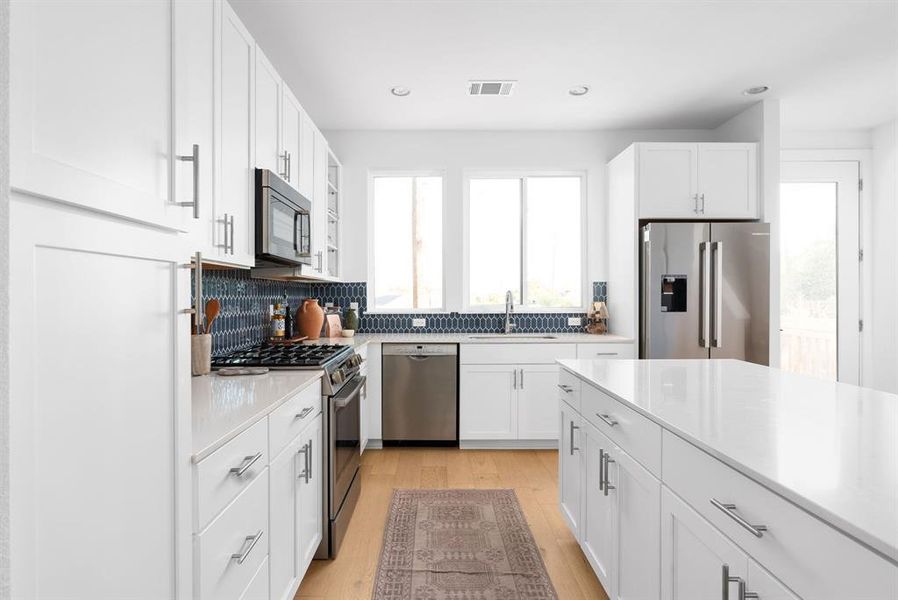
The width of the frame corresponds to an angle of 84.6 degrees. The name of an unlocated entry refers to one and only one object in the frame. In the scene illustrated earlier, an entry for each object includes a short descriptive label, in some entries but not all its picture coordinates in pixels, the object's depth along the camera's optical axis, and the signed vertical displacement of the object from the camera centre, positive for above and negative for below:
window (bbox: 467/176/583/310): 4.52 +0.56
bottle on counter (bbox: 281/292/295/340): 3.69 -0.14
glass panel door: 4.37 +0.28
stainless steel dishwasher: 3.90 -0.71
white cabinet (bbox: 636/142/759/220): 3.82 +0.96
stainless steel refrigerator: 3.67 +0.13
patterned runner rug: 2.04 -1.17
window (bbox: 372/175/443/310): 4.52 +0.61
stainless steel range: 2.24 -0.54
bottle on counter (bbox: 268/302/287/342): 3.42 -0.17
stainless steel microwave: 2.16 +0.39
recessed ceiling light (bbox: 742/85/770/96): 3.53 +1.54
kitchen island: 0.78 -0.37
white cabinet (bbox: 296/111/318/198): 2.95 +0.91
